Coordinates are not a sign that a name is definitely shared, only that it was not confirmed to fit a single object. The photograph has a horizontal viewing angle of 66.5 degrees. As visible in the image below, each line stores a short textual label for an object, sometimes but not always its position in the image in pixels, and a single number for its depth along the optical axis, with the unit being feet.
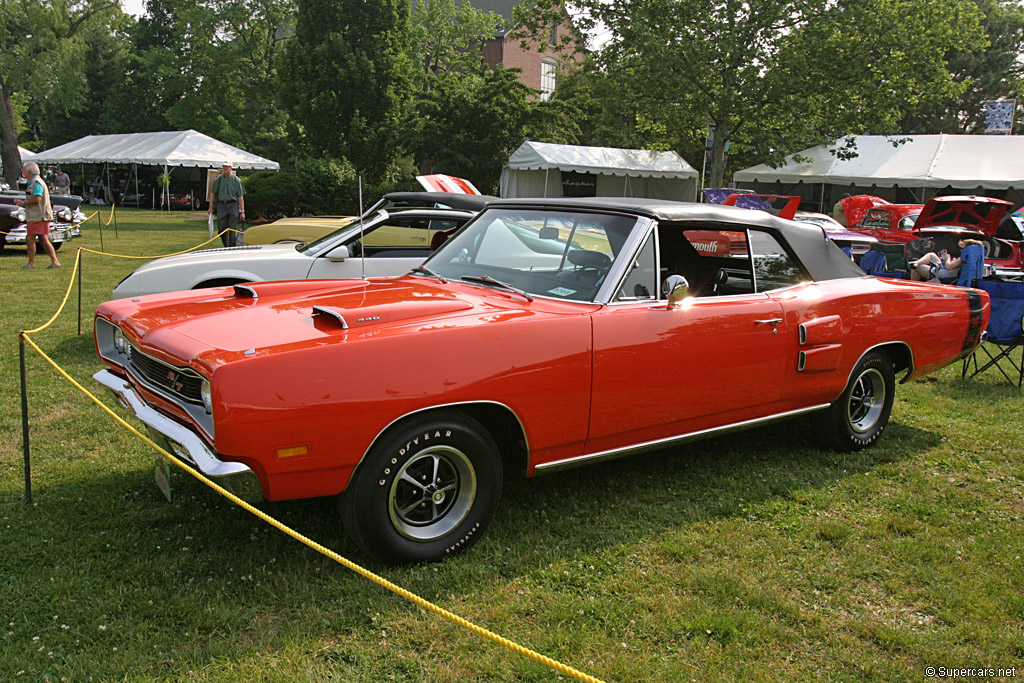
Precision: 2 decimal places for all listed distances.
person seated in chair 31.65
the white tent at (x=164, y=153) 103.45
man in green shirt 50.03
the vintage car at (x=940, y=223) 41.45
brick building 161.27
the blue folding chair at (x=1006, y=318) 23.91
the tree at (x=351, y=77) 97.35
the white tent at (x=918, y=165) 81.97
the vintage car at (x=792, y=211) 40.70
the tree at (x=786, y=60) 75.97
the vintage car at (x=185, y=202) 126.31
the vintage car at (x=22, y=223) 49.90
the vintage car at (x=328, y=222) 28.53
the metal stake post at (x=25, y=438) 12.89
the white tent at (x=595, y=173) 86.69
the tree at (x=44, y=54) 120.88
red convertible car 10.19
